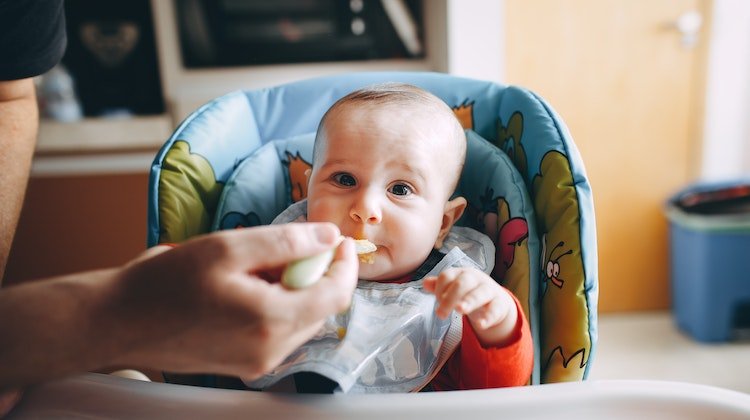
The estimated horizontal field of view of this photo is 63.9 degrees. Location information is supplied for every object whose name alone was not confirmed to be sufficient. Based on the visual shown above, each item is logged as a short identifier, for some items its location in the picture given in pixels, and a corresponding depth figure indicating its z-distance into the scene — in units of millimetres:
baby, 691
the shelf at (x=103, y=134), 1877
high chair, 745
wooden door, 2061
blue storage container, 1903
